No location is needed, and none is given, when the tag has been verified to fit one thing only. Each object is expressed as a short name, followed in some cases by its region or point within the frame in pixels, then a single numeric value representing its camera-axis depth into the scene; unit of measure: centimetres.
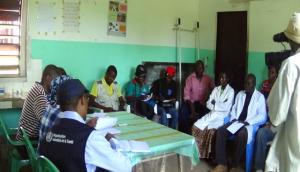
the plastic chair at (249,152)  272
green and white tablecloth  159
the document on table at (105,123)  175
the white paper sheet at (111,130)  174
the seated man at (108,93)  317
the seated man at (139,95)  339
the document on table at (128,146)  150
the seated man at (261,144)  271
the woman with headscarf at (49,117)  140
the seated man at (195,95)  359
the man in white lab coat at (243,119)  274
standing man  144
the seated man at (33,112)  192
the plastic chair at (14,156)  187
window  280
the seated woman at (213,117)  295
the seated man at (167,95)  349
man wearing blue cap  115
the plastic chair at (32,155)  136
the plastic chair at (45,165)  111
